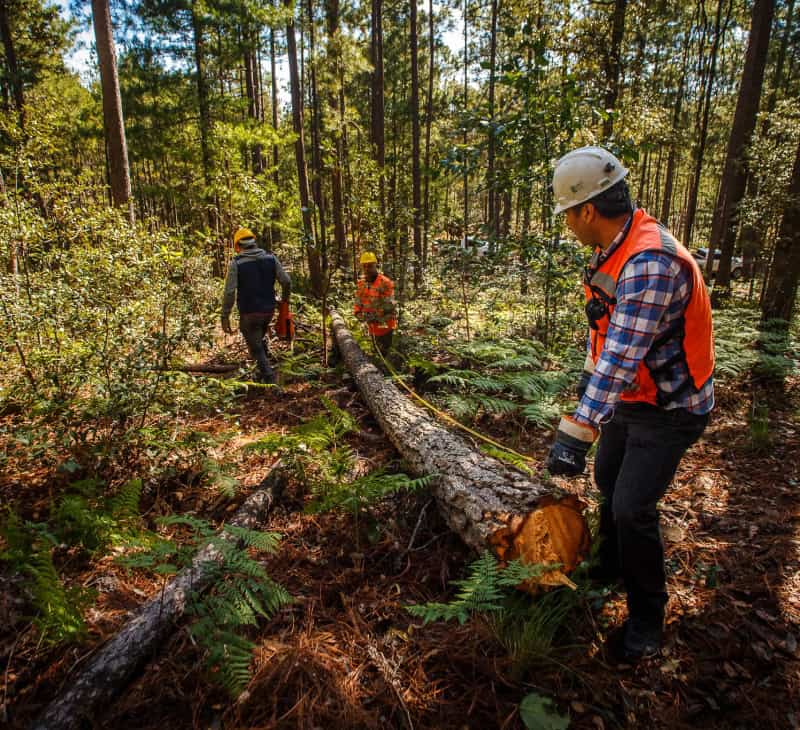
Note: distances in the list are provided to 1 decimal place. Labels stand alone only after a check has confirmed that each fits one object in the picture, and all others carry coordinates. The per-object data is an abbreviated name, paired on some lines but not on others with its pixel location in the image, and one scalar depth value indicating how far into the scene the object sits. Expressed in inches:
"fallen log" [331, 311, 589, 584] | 98.8
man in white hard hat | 75.7
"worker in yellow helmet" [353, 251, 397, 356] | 281.3
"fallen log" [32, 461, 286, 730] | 73.9
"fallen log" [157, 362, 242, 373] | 284.5
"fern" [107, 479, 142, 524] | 109.7
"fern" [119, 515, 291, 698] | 77.3
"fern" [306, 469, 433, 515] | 117.2
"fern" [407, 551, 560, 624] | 81.9
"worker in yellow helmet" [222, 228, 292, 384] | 256.4
